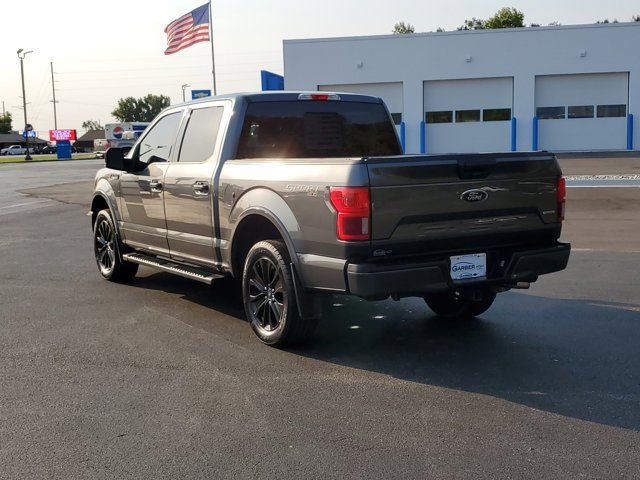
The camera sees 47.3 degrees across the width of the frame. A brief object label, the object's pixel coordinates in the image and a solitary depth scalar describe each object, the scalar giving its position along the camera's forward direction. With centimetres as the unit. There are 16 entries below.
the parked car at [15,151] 9648
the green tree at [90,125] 18740
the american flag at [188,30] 3450
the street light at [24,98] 6825
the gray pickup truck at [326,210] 494
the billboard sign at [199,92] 3941
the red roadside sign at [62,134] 11440
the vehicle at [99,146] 6831
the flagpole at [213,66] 4272
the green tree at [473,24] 7967
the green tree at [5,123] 13812
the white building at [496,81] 3538
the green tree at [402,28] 9262
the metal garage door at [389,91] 3756
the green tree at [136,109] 14012
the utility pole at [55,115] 11269
